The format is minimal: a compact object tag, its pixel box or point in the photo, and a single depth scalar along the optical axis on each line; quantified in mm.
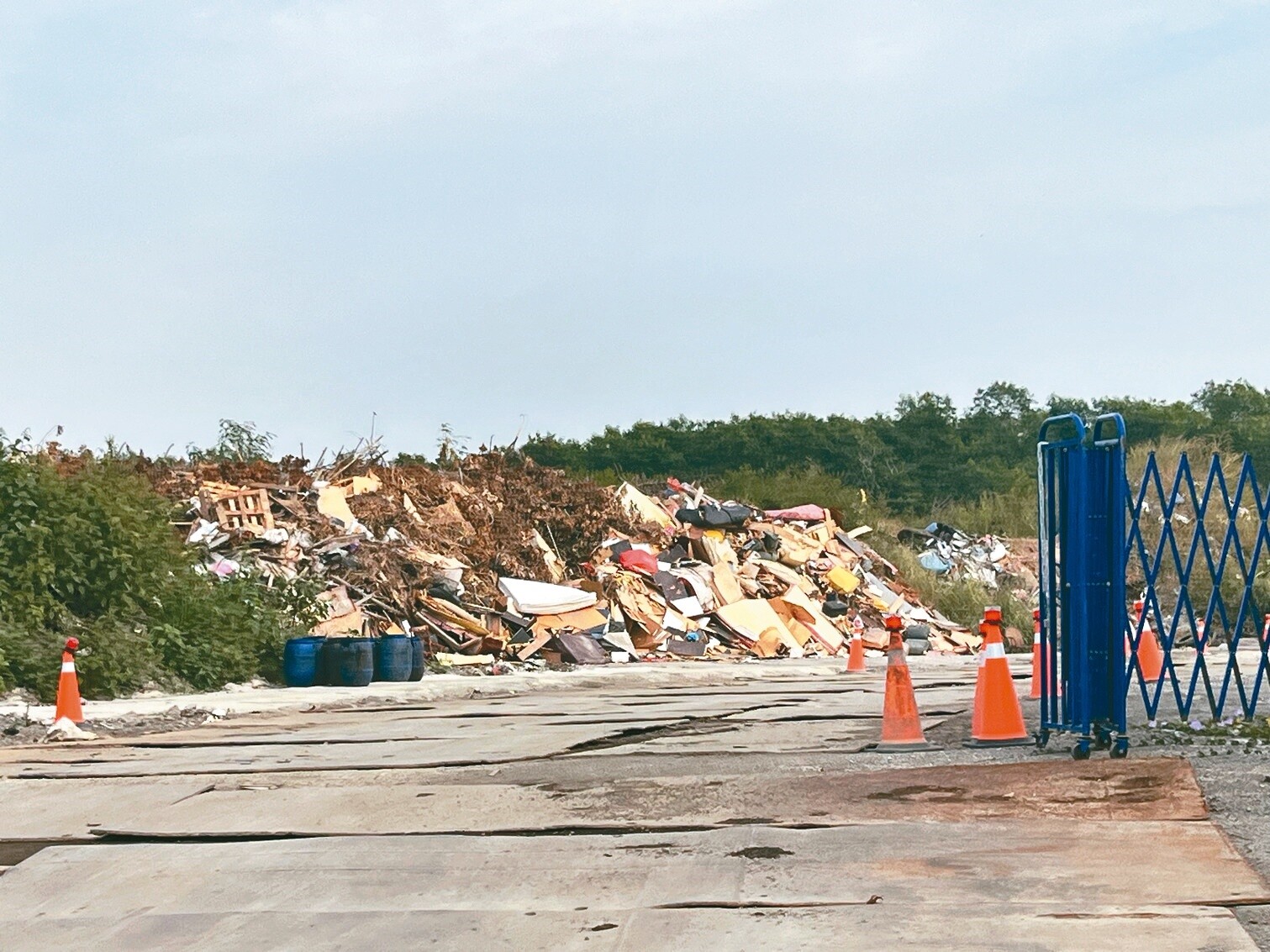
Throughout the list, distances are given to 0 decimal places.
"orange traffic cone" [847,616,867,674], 22984
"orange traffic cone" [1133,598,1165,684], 15680
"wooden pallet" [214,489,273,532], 26328
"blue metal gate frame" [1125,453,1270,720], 10352
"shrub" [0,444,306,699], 17062
